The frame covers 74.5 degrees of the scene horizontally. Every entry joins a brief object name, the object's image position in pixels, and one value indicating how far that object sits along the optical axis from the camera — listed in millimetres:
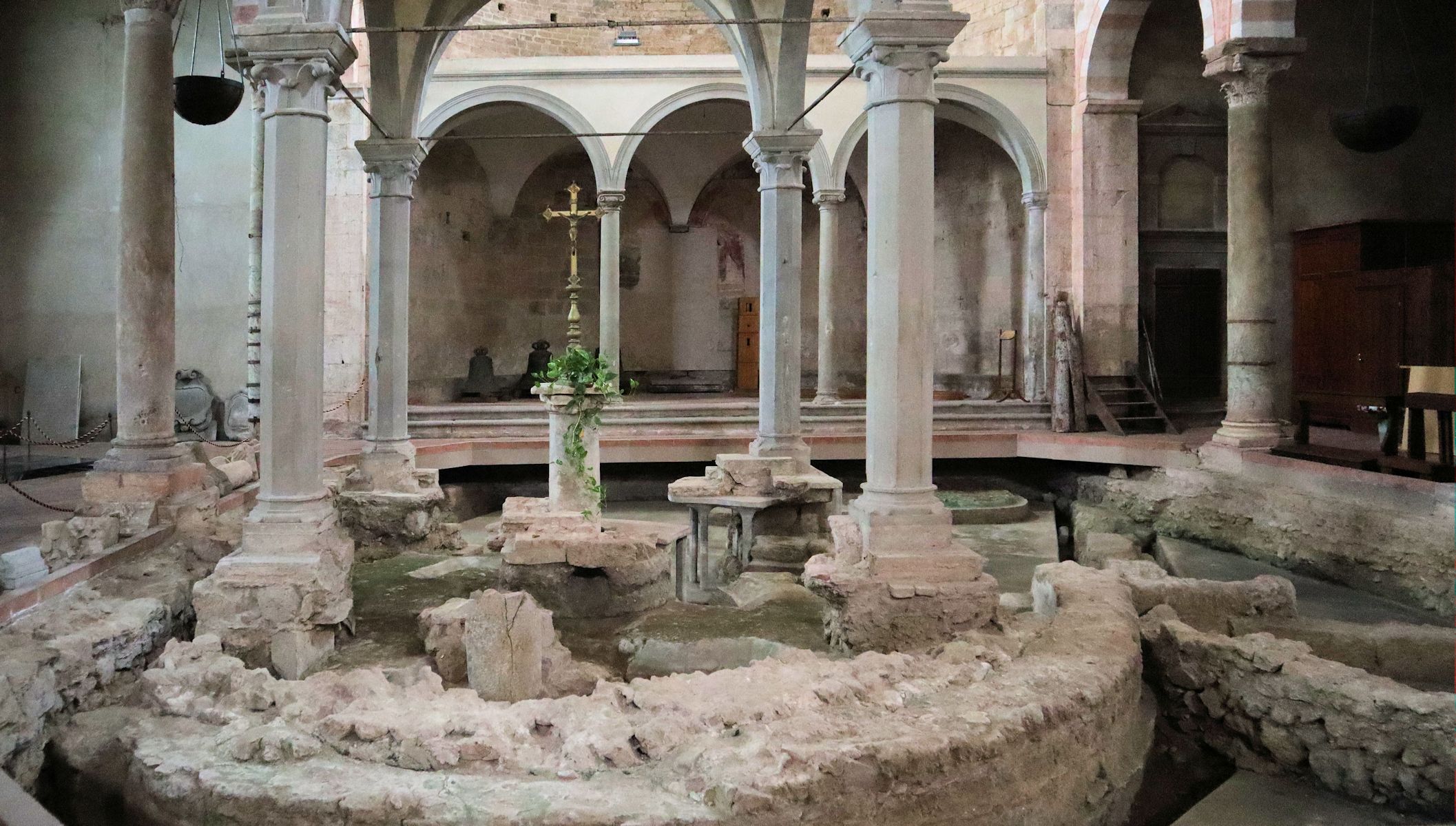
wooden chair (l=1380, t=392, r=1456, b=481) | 7000
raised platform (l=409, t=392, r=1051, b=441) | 13047
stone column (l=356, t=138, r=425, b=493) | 8969
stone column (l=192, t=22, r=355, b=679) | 5637
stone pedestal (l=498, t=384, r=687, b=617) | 6887
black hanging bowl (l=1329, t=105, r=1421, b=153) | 11234
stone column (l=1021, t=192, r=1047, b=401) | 14438
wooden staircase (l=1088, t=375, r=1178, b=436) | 13031
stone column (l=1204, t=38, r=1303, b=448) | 9719
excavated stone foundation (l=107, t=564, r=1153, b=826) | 3365
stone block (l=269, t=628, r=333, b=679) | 5328
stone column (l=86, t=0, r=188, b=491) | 7109
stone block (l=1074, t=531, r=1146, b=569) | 8492
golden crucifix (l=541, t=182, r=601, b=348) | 8016
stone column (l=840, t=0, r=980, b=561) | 5512
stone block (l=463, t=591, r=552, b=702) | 4785
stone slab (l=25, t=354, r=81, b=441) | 12734
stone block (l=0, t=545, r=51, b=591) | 5168
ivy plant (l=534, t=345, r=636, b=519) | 7648
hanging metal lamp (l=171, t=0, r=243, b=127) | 9016
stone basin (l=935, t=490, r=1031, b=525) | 10688
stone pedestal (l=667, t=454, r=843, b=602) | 8188
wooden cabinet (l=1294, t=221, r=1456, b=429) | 11352
